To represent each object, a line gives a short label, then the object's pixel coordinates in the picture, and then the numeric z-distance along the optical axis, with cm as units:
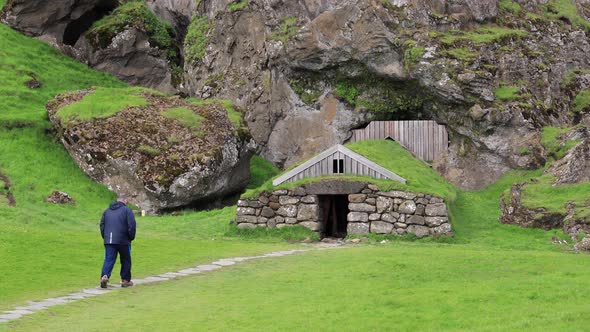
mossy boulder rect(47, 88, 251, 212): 3925
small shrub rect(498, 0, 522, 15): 4681
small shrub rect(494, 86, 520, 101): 4046
